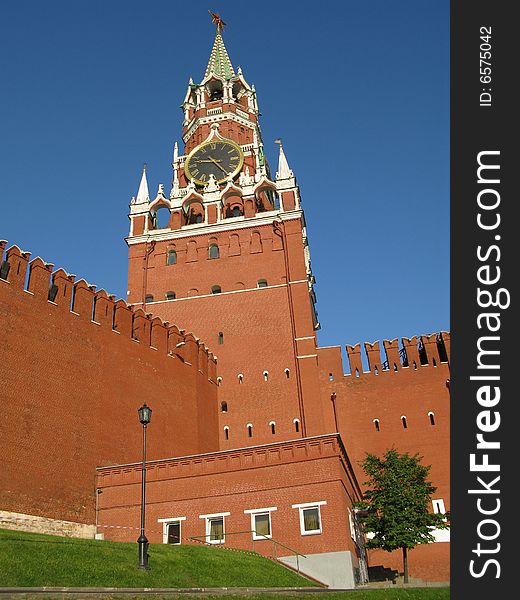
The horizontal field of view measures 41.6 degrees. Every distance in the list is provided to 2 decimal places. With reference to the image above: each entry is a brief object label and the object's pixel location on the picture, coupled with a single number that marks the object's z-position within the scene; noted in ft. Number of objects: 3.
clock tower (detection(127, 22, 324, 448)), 120.67
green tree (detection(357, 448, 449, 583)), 84.38
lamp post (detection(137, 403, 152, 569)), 50.15
